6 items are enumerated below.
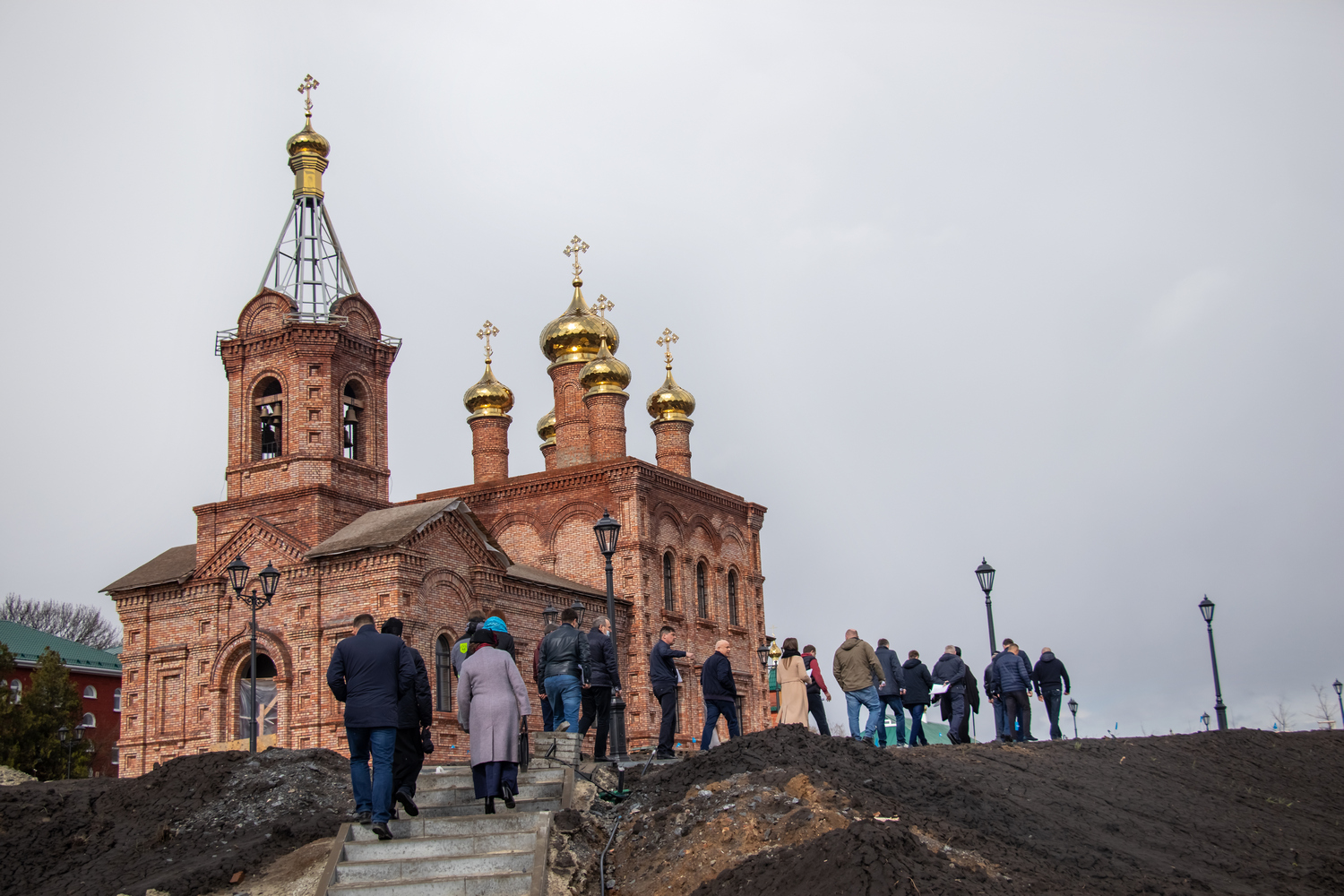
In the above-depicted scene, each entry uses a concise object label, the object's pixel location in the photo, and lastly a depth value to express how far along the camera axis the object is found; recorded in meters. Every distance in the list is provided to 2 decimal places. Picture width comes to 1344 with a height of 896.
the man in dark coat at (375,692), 9.95
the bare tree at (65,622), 52.34
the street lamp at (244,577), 19.89
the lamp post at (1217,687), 21.97
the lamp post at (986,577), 20.28
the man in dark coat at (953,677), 17.41
